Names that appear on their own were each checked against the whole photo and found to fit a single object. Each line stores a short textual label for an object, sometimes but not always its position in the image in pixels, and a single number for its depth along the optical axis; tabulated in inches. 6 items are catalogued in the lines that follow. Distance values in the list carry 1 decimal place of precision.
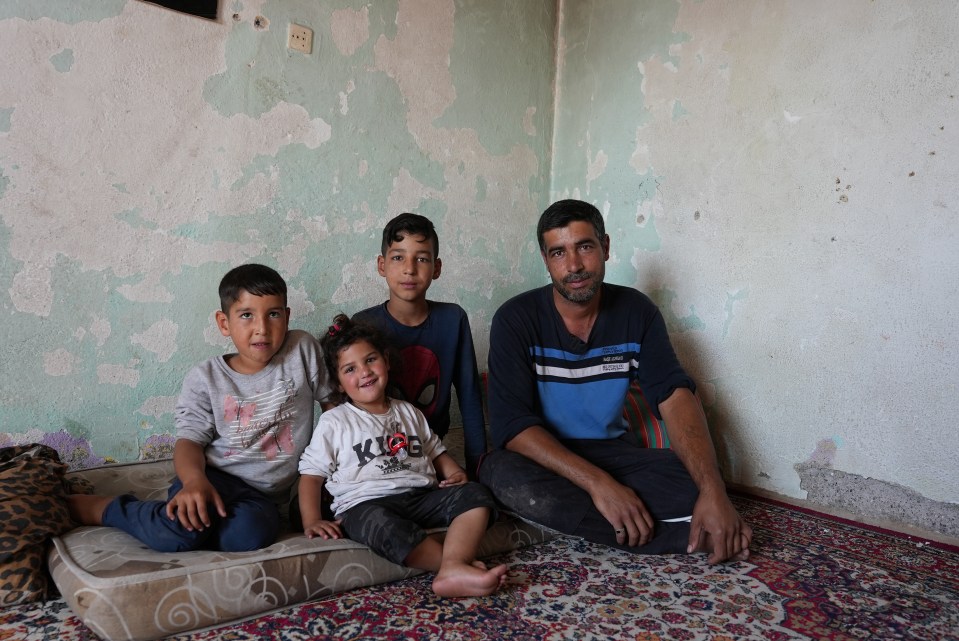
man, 78.4
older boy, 94.9
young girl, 69.5
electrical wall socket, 105.3
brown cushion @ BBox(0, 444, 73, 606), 63.3
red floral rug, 60.4
